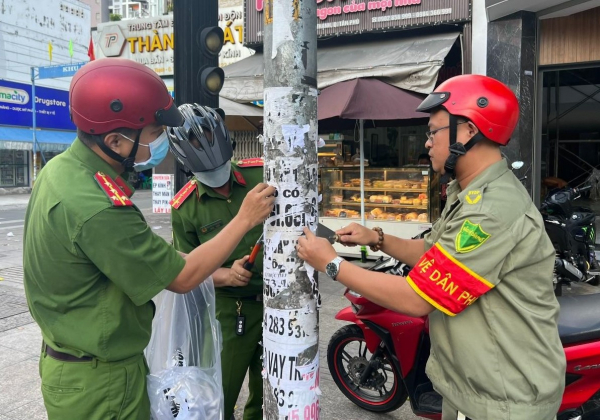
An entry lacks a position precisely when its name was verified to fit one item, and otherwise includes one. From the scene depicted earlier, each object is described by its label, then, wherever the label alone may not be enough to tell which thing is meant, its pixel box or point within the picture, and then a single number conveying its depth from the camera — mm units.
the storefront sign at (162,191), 9180
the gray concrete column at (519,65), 7125
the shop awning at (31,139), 22312
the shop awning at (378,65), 7344
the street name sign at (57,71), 17609
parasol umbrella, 6801
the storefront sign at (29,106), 22844
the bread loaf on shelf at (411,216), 8234
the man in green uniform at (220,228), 2527
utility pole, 1840
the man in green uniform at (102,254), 1624
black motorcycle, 5816
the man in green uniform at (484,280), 1576
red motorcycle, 2645
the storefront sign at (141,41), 15734
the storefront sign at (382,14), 8117
